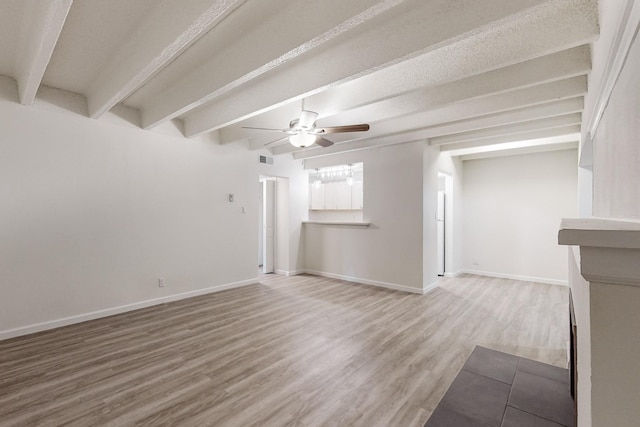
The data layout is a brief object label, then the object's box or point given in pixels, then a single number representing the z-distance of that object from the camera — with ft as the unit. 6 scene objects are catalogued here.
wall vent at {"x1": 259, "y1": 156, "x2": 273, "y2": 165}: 18.44
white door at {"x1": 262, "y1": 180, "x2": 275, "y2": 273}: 21.45
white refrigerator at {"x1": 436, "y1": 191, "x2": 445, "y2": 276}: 19.36
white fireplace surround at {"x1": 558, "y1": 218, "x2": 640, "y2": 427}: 1.75
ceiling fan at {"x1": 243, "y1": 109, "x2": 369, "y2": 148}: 9.87
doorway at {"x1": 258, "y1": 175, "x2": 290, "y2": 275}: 20.85
